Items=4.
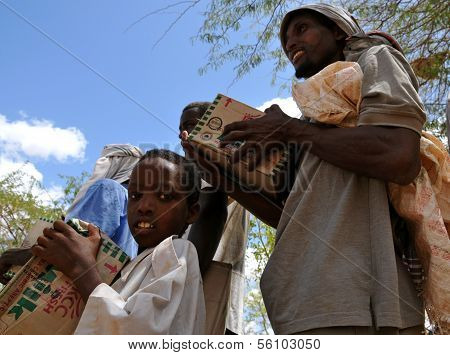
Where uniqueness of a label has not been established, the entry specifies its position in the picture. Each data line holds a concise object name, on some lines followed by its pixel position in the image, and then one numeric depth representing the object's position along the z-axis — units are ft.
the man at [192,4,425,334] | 5.16
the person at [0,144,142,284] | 8.35
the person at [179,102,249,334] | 7.46
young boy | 4.97
